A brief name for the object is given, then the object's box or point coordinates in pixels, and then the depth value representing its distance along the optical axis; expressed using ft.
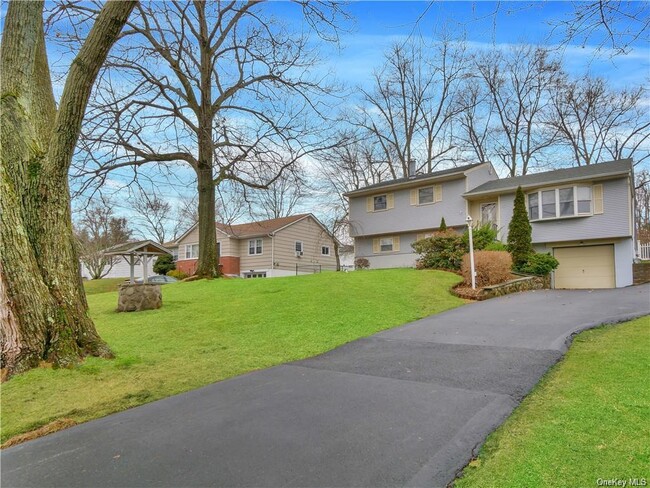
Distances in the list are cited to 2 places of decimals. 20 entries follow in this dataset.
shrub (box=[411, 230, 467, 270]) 54.54
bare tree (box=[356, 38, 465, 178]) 102.78
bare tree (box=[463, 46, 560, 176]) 97.14
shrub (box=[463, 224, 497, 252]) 55.43
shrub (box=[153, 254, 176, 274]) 106.22
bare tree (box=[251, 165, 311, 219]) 53.62
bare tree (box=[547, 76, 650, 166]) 88.11
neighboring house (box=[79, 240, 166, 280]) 121.19
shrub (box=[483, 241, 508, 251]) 55.93
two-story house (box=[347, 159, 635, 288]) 59.77
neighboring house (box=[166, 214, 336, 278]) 99.35
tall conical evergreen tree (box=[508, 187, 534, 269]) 55.47
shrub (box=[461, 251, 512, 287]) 45.01
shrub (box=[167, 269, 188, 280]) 94.35
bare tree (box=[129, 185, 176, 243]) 146.41
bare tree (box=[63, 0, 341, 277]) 44.55
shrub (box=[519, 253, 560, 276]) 53.11
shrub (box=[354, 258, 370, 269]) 84.58
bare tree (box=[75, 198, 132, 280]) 114.83
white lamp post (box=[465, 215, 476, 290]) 43.08
